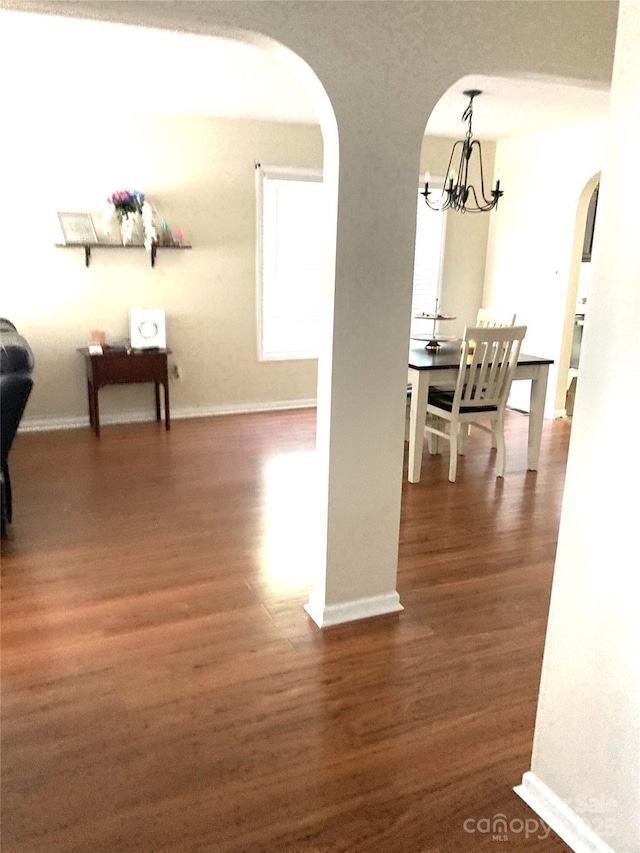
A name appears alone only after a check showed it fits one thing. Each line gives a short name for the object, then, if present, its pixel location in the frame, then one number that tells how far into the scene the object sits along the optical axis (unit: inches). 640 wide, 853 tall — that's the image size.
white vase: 209.0
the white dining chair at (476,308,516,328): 200.5
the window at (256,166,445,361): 231.9
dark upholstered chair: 127.0
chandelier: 202.4
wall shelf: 205.8
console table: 207.9
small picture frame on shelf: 205.6
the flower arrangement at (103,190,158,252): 205.9
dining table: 167.2
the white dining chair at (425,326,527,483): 165.3
